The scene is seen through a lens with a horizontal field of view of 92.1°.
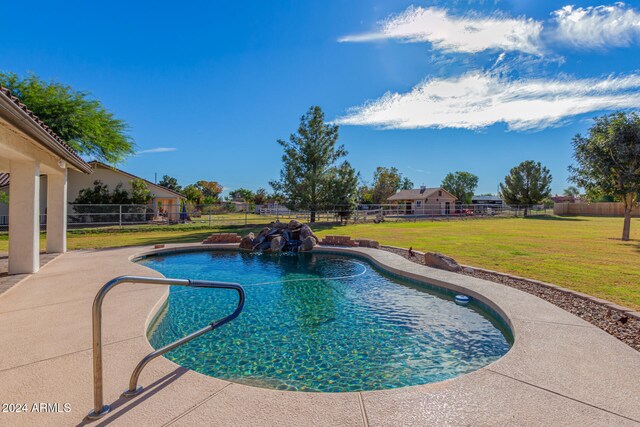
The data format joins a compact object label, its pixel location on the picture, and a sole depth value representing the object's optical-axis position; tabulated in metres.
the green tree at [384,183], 58.94
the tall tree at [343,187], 23.92
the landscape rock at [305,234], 12.64
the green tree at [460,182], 72.38
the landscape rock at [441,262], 7.79
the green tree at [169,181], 58.12
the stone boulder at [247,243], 12.38
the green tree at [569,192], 106.15
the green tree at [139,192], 23.75
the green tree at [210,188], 71.57
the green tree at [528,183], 42.19
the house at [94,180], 21.14
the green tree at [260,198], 66.94
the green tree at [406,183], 67.50
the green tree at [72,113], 17.86
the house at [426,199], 41.72
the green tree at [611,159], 14.21
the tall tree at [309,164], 23.41
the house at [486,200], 66.74
